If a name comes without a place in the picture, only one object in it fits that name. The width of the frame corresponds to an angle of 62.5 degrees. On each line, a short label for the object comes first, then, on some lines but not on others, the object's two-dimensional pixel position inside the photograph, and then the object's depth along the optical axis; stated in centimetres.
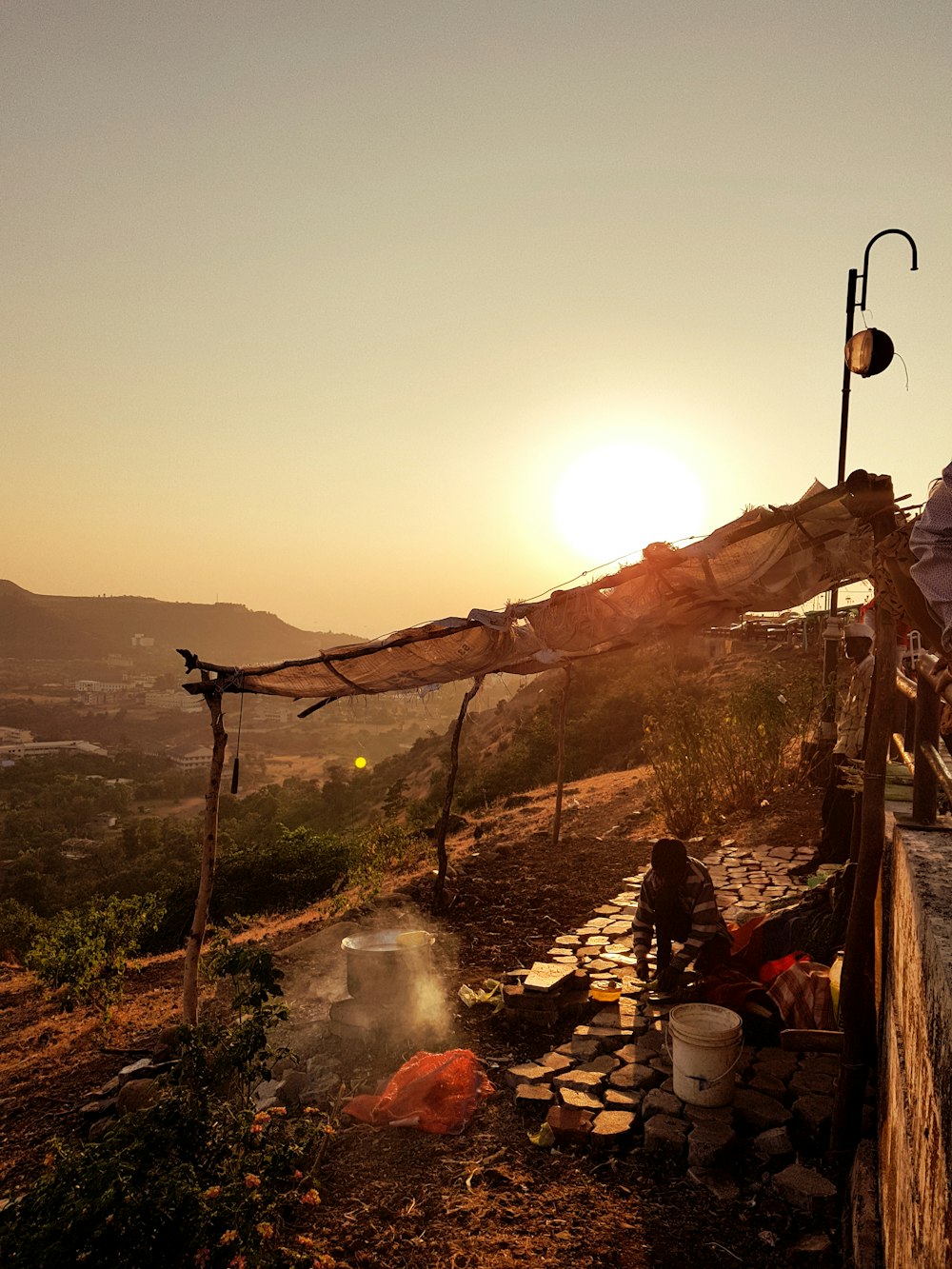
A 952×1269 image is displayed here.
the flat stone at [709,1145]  437
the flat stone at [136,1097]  577
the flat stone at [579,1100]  499
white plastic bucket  463
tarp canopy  489
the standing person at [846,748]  822
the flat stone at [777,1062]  511
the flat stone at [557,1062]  554
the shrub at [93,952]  875
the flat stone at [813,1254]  362
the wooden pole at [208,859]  667
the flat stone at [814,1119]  437
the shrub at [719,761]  1278
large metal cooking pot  673
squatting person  623
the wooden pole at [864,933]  391
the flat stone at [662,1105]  478
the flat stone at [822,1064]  509
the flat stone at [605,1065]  544
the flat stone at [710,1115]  462
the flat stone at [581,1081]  524
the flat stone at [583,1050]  566
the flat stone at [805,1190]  392
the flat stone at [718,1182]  416
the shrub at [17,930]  1772
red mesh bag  512
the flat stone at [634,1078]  524
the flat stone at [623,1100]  498
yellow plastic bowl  642
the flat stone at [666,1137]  453
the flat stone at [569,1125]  477
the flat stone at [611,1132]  469
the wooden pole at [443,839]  972
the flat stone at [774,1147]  434
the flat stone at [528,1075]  541
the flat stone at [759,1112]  458
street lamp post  580
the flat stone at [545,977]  644
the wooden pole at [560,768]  953
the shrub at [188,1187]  303
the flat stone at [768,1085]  486
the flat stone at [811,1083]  482
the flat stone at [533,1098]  518
